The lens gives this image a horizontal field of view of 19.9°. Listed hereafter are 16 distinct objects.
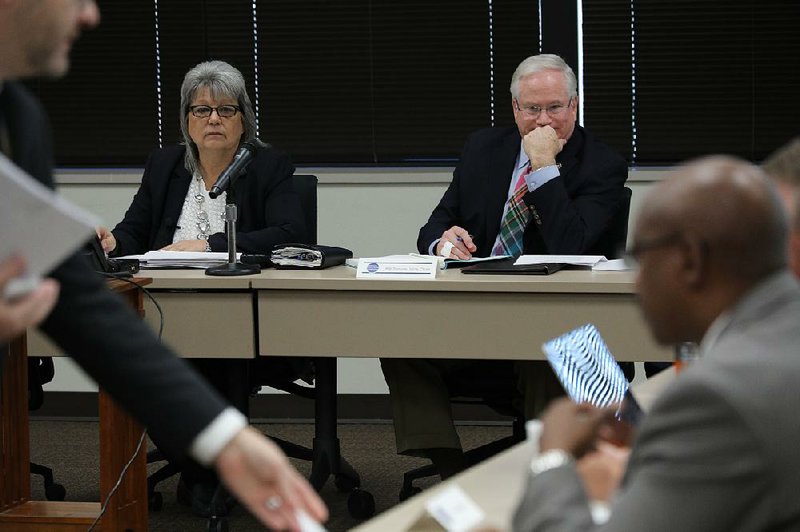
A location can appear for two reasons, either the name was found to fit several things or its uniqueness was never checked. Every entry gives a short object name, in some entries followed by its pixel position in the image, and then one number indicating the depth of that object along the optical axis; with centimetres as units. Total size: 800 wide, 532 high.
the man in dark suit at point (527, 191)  767
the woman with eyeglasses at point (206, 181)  837
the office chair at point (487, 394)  714
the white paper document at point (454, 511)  293
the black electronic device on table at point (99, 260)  661
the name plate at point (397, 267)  681
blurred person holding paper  264
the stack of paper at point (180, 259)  745
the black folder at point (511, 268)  679
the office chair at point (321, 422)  762
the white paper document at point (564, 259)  709
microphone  710
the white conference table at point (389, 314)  658
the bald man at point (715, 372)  222
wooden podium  627
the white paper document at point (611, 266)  704
